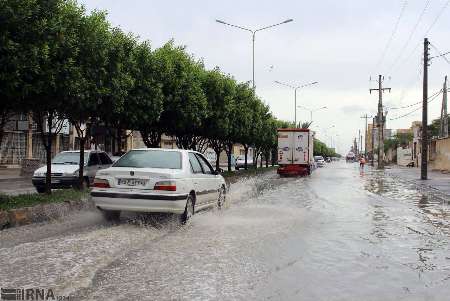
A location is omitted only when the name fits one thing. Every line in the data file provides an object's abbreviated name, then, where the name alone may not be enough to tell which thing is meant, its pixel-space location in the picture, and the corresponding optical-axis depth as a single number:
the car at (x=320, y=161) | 78.18
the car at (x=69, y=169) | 17.95
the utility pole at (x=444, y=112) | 48.71
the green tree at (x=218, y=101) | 26.12
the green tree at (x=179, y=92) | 20.52
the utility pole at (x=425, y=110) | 31.67
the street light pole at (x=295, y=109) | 66.41
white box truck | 37.12
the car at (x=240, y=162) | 54.65
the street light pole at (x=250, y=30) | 35.81
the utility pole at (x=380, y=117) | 61.16
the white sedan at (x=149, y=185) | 9.63
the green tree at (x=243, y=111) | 31.41
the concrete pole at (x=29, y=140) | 39.28
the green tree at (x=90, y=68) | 12.10
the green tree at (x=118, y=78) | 14.03
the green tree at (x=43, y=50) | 10.38
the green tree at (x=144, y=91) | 17.62
